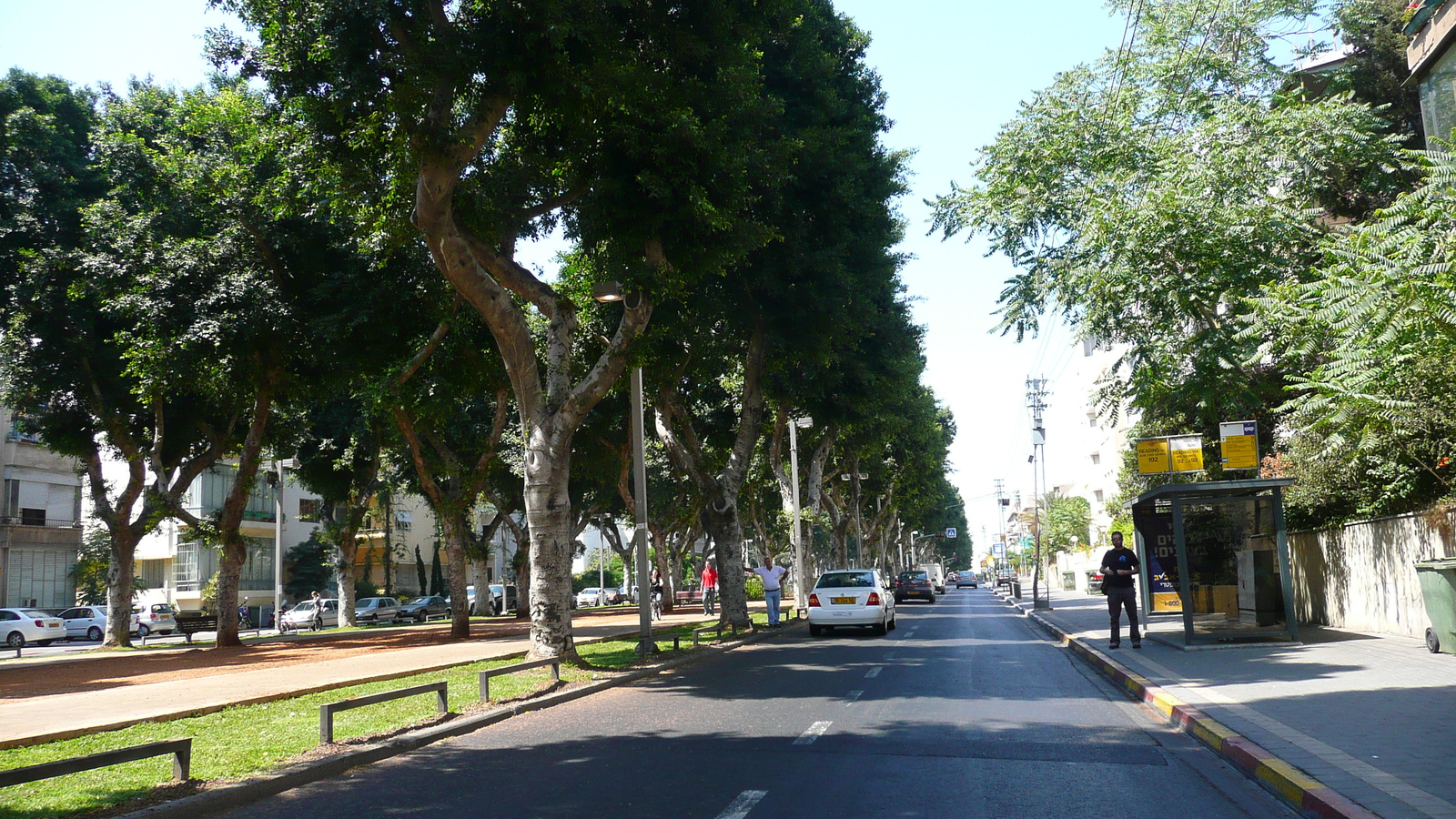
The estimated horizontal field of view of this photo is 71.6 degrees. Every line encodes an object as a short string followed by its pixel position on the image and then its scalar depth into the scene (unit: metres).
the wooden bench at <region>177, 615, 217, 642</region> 36.22
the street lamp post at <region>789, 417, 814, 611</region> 31.44
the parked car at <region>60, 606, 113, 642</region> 43.38
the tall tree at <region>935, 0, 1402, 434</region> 17.91
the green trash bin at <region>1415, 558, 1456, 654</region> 12.91
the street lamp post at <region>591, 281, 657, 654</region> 17.14
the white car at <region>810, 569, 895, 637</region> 23.86
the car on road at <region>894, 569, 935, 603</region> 51.94
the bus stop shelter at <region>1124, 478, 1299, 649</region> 15.77
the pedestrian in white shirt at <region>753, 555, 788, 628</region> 26.69
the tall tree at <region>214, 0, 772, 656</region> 12.91
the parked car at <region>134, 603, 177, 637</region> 45.25
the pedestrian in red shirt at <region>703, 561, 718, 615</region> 35.28
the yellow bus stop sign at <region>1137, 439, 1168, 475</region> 18.69
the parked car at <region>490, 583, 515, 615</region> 52.19
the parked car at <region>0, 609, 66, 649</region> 38.41
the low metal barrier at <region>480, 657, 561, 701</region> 11.73
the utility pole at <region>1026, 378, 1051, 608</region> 68.38
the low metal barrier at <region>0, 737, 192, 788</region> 6.44
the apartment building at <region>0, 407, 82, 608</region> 47.25
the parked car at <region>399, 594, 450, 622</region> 51.44
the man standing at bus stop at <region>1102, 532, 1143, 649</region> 16.69
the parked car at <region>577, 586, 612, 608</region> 68.88
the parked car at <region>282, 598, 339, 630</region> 46.88
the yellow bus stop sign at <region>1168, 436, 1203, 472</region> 18.27
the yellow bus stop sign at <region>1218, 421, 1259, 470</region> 17.08
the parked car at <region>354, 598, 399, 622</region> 49.91
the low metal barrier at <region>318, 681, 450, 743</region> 9.03
